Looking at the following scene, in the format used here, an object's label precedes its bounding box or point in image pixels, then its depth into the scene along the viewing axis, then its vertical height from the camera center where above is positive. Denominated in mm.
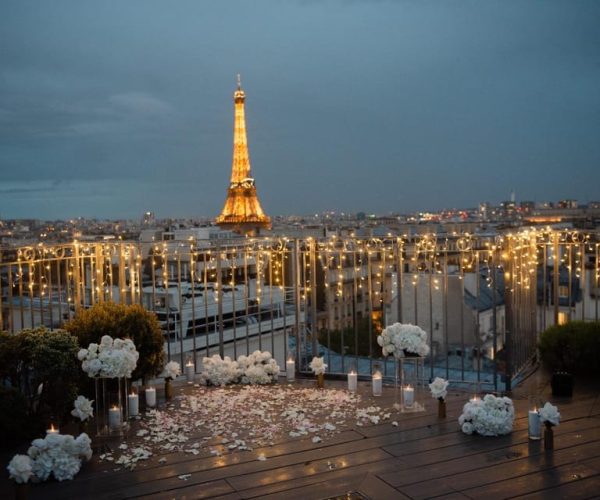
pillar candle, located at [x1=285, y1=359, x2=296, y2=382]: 8039 -1906
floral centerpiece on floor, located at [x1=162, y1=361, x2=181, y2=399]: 7262 -1737
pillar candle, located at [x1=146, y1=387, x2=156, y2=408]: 6867 -1905
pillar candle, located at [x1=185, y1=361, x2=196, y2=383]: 8016 -1908
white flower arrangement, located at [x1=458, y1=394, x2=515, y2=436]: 5543 -1802
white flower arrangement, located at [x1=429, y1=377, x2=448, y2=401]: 6195 -1710
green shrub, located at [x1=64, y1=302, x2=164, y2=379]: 6836 -1134
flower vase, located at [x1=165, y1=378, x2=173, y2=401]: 7266 -1923
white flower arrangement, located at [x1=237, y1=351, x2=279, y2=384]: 7816 -1848
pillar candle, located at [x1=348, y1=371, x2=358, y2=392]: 7437 -1925
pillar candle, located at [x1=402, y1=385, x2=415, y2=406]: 6410 -1821
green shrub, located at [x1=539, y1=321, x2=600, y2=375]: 7562 -1635
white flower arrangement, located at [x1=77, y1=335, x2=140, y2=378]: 5910 -1273
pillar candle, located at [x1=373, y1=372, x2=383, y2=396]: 7101 -1881
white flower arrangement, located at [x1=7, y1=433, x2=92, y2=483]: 4777 -1784
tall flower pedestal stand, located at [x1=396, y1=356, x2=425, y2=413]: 6434 -1847
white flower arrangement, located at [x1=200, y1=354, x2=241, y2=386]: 7844 -1876
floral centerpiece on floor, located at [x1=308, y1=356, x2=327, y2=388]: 7574 -1799
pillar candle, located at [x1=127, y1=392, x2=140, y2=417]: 6547 -1879
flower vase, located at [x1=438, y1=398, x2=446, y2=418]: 6199 -1911
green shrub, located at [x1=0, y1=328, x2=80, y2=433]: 5738 -1332
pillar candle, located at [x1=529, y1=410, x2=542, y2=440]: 5380 -1819
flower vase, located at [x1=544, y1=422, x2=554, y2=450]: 5125 -1847
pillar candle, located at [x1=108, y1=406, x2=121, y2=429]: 5996 -1851
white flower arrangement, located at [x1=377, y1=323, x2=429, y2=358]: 6508 -1271
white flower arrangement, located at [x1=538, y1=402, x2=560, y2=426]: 5145 -1666
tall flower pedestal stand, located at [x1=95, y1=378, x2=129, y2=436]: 5992 -1938
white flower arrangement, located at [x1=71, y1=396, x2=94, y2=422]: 5664 -1661
